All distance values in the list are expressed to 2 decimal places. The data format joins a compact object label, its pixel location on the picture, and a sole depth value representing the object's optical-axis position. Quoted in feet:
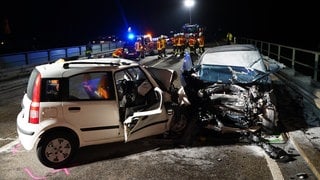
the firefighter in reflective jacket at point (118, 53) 58.28
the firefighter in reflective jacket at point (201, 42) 73.12
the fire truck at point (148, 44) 70.63
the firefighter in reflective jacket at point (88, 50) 59.43
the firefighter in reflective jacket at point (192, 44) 72.07
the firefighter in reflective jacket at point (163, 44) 68.98
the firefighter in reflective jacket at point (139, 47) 65.00
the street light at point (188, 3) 135.99
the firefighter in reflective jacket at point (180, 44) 69.28
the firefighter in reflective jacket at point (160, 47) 68.35
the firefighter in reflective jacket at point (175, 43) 69.73
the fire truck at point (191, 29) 76.48
